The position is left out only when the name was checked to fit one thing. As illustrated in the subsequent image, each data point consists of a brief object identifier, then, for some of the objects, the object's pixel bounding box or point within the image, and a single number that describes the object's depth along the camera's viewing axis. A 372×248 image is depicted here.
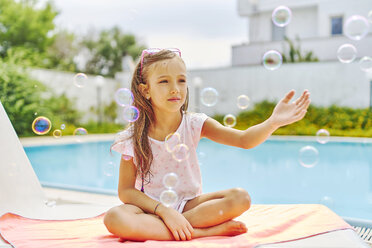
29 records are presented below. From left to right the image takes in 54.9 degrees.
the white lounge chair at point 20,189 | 2.19
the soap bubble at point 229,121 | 2.67
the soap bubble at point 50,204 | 2.51
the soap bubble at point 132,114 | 1.81
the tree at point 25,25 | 13.48
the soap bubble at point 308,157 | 2.75
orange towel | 1.50
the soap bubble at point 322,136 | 2.91
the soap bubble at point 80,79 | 2.79
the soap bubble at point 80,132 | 2.67
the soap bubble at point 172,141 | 1.72
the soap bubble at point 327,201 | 3.23
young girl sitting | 1.55
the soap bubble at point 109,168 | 2.40
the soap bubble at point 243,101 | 2.65
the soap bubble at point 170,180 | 1.63
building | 11.03
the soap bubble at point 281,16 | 3.00
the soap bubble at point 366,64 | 3.29
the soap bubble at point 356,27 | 3.02
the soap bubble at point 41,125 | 2.47
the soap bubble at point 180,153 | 1.69
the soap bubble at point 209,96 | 2.60
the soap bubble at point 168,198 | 1.56
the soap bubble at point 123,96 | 2.42
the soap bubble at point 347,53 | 2.95
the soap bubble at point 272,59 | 2.79
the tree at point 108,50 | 20.59
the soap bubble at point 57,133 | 2.55
